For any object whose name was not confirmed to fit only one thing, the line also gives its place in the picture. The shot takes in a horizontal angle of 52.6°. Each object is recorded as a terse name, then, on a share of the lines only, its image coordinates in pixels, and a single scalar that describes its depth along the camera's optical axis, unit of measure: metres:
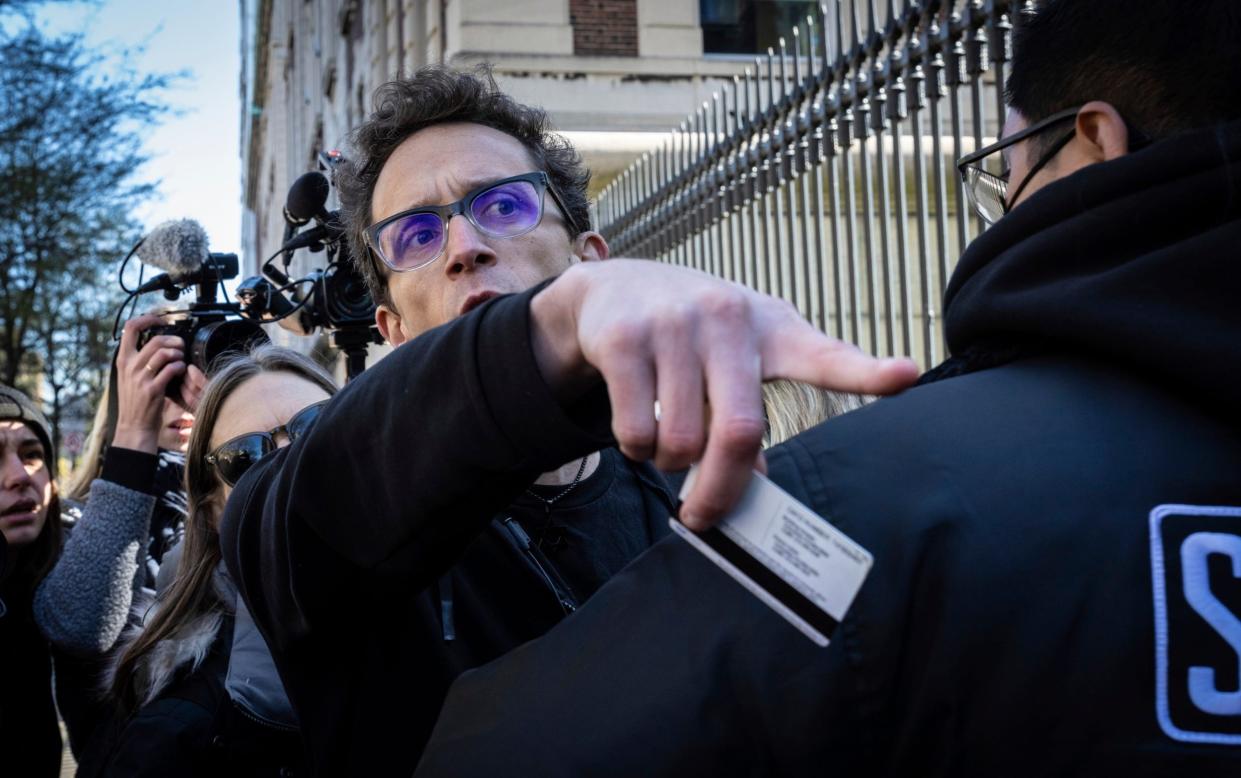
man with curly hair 0.92
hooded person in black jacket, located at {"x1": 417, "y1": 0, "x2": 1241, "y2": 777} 0.97
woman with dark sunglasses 2.25
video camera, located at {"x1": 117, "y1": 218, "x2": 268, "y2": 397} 3.45
